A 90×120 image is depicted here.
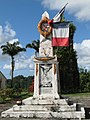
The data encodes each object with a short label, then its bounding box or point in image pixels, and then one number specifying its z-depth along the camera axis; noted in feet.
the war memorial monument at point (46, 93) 41.65
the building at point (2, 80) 192.70
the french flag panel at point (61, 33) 50.17
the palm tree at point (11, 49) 151.94
